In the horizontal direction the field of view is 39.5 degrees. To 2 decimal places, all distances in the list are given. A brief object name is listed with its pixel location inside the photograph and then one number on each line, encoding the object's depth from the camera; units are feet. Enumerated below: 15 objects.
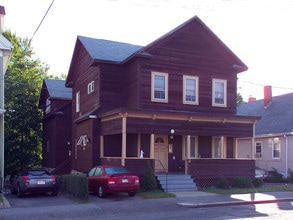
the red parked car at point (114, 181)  58.70
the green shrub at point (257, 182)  74.69
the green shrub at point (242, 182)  72.69
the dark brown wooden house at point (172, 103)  75.05
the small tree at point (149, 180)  65.87
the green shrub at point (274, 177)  95.04
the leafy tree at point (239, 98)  191.45
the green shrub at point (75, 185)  57.36
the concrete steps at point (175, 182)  68.03
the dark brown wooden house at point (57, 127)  107.55
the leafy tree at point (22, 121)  118.83
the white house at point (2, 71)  69.31
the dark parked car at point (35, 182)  63.41
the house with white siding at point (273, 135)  101.30
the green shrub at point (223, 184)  71.87
